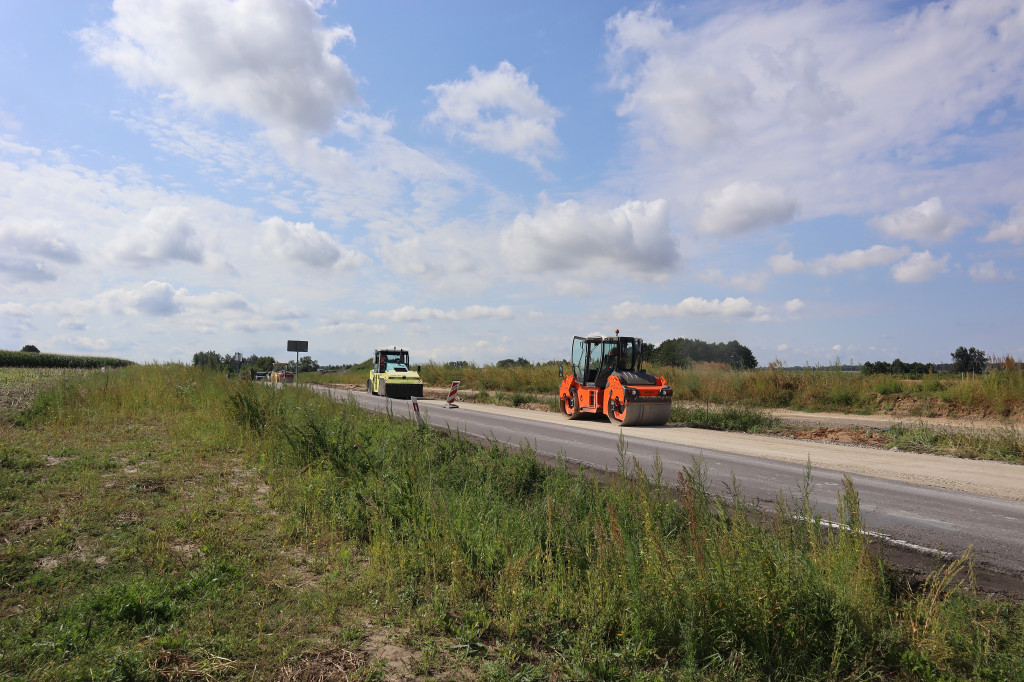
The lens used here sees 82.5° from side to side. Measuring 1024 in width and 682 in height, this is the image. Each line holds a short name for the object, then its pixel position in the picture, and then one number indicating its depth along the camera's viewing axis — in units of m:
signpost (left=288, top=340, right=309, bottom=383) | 33.53
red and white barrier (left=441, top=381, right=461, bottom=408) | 25.10
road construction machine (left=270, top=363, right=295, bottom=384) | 46.95
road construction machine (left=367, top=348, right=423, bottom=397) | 29.42
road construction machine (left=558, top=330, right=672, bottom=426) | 16.89
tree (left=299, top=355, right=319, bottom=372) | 68.93
